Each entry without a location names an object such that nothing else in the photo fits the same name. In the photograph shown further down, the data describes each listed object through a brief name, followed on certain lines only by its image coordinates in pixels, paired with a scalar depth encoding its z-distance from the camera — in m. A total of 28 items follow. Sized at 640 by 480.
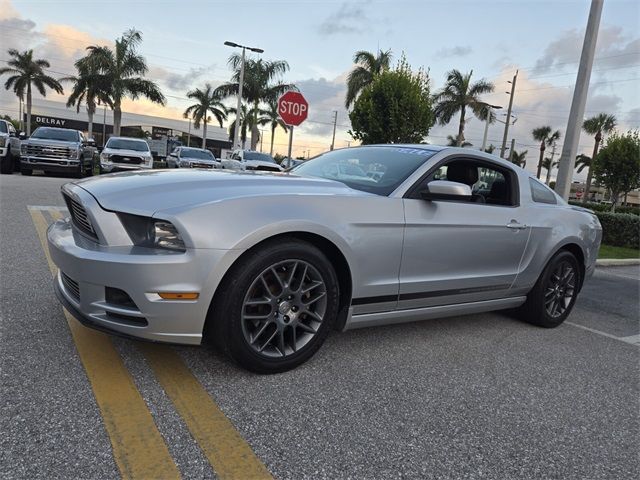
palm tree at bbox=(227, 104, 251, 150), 49.30
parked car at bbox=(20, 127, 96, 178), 14.73
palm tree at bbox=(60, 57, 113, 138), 33.62
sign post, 9.51
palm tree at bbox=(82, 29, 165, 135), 32.91
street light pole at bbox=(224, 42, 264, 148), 26.95
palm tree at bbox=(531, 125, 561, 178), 67.81
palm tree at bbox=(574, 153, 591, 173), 72.88
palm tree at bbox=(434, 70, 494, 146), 37.44
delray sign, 56.94
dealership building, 59.12
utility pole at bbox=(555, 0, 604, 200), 9.01
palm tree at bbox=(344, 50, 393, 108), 32.19
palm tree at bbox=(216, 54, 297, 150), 34.16
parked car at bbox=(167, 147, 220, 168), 19.25
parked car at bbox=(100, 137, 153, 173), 16.28
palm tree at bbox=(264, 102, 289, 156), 47.60
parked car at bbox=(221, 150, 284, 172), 17.83
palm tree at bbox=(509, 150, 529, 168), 81.82
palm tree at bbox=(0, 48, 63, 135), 46.56
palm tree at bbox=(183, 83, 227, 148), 51.75
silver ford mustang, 2.57
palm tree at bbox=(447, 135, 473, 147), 53.90
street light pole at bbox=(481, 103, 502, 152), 37.38
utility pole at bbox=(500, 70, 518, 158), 36.72
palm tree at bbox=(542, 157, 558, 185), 77.19
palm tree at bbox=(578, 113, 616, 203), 51.25
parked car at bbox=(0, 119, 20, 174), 14.68
